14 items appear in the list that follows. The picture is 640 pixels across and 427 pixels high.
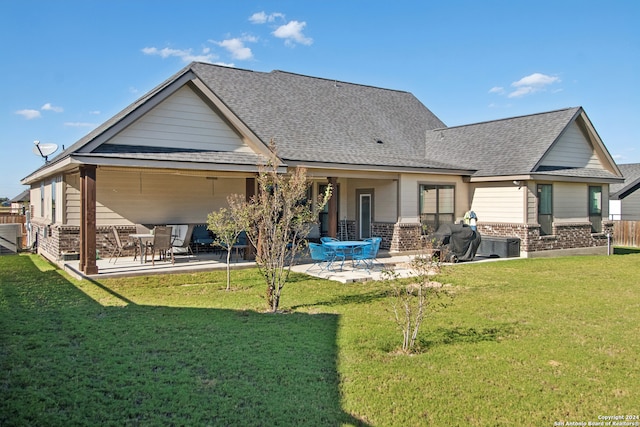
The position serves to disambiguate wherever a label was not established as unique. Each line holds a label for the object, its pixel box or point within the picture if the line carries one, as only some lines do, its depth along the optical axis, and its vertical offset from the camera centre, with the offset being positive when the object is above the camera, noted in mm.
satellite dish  17609 +2431
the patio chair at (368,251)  12648 -949
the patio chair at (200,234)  15620 -611
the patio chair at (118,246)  12977 -863
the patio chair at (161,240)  12477 -647
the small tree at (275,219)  8156 -57
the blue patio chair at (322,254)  12273 -976
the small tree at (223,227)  9859 -246
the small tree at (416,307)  6070 -1180
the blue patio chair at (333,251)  12444 -928
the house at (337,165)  12711 +1562
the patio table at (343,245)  12078 -731
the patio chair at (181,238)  14191 -683
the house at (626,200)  28331 +1043
